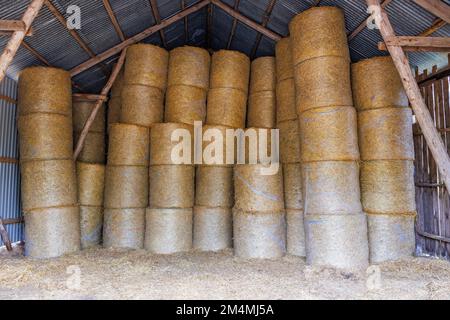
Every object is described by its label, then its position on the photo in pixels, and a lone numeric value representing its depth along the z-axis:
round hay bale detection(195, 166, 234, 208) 6.56
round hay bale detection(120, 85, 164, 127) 6.97
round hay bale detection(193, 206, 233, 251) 6.46
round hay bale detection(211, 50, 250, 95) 7.25
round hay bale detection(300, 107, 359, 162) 5.29
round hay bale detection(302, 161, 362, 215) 5.22
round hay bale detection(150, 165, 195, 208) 6.34
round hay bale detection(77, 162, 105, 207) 6.92
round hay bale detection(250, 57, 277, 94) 7.11
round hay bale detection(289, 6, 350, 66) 5.51
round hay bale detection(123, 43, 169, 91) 7.10
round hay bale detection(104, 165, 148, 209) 6.59
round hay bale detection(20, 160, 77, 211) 6.05
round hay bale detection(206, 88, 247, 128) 7.08
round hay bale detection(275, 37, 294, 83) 6.49
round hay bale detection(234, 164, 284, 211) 5.82
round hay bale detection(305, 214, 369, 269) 5.11
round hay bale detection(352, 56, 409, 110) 5.64
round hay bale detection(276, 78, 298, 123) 6.33
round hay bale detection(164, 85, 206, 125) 6.99
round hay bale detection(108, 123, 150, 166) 6.66
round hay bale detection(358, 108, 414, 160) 5.55
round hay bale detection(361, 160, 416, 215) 5.50
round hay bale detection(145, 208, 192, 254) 6.23
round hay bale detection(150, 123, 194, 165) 6.39
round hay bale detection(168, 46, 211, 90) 7.15
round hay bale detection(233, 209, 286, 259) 5.75
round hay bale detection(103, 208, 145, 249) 6.53
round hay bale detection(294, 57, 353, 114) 5.40
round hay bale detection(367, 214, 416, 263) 5.42
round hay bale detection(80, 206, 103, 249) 6.78
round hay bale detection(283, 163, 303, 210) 6.02
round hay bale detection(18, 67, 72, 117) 6.27
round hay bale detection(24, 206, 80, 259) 5.97
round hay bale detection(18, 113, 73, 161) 6.16
